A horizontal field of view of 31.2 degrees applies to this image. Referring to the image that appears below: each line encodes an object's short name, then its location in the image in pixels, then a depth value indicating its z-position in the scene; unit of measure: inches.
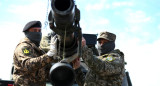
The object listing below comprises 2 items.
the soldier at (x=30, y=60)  187.2
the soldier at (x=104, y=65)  205.5
